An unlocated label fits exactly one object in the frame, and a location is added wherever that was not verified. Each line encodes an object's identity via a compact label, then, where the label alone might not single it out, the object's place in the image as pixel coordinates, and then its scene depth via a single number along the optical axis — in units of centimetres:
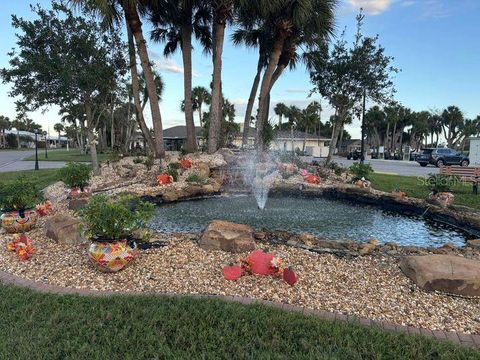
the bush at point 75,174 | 929
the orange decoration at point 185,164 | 1295
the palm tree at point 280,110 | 6022
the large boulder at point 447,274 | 383
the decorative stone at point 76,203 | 801
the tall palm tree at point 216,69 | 1502
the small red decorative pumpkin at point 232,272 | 411
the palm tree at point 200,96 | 4350
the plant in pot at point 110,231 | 425
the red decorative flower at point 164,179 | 1111
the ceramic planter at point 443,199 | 873
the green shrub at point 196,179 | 1119
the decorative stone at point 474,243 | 543
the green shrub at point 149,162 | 1367
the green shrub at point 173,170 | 1167
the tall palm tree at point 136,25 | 1313
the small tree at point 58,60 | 1348
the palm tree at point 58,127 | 9557
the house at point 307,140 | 5103
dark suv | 2745
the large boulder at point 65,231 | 550
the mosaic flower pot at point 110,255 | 422
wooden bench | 1122
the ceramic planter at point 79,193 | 887
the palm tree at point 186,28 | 1525
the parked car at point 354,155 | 3896
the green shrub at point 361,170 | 1241
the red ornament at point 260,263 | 420
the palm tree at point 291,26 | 1556
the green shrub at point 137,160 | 1428
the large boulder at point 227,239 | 506
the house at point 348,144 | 6481
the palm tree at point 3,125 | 7706
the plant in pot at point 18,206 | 613
